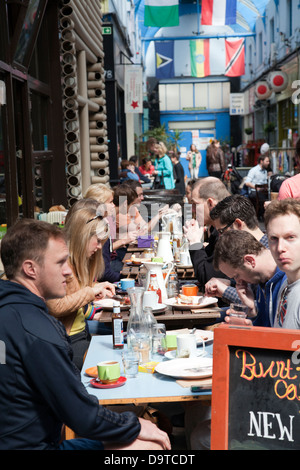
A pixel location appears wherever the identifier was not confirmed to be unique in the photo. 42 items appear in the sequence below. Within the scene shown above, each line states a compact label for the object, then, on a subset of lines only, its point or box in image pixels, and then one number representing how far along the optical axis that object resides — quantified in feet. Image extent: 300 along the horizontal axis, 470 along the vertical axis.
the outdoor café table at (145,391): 8.20
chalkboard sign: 7.06
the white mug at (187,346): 9.60
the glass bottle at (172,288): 14.04
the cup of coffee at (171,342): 10.15
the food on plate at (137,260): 18.70
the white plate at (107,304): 12.80
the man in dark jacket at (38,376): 7.06
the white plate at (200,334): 10.31
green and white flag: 53.31
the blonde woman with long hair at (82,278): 12.51
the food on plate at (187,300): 12.92
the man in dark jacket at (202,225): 15.79
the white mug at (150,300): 12.26
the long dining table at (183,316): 12.09
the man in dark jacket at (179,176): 51.52
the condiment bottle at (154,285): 13.26
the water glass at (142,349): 9.61
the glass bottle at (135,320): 10.04
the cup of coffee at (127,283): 14.52
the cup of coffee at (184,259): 18.43
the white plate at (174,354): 9.67
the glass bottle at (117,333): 10.44
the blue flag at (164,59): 88.74
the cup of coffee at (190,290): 13.62
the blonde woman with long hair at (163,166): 45.33
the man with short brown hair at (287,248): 8.42
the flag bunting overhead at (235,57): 82.38
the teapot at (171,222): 22.43
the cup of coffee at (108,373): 8.71
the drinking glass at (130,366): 9.07
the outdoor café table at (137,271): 17.06
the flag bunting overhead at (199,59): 90.07
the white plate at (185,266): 18.19
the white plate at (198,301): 12.67
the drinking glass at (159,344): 10.05
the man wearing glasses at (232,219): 13.55
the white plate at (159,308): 12.19
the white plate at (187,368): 8.77
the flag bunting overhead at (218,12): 56.03
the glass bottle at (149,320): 10.19
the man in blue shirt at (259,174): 47.41
